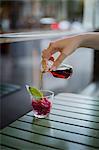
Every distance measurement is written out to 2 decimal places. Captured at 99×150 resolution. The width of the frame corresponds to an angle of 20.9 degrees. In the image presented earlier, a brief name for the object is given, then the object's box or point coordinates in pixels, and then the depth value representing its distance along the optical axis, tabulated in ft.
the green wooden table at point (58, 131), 3.24
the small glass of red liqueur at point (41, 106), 4.09
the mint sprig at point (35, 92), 4.08
